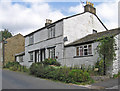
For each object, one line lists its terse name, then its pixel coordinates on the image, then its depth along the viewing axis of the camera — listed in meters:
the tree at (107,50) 8.33
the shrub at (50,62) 11.82
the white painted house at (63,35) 12.33
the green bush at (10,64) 18.19
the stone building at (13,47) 21.40
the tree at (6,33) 41.34
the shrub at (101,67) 8.65
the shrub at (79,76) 7.28
